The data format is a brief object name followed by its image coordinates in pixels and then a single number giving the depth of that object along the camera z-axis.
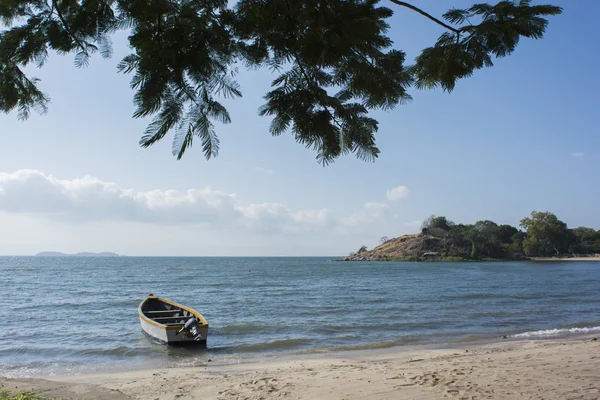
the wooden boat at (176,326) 13.41
